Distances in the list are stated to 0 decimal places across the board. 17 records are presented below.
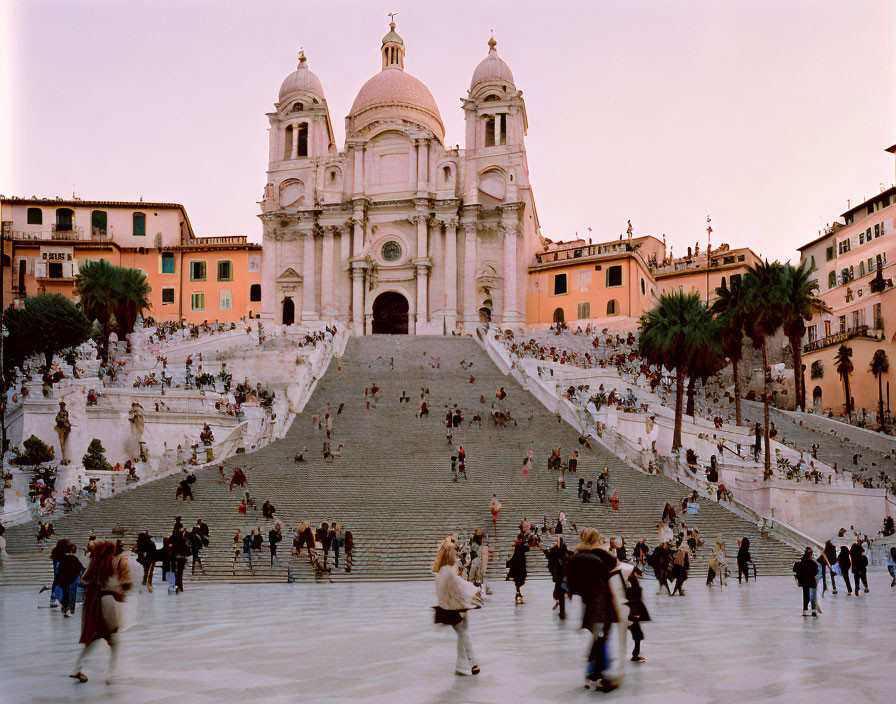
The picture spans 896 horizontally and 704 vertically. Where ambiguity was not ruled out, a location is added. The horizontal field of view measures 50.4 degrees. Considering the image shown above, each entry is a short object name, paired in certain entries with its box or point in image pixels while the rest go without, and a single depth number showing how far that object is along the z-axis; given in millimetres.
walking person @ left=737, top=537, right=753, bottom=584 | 19250
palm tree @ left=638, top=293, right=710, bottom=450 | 36281
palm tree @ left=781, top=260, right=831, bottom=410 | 43031
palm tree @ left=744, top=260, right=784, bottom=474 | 42906
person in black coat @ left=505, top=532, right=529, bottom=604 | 14609
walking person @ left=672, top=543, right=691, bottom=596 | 16094
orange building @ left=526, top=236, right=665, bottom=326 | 61656
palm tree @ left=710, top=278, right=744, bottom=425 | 44344
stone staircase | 20984
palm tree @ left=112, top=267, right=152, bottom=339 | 48156
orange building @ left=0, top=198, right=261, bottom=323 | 63906
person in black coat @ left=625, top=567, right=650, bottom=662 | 8977
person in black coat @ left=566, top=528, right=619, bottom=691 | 7676
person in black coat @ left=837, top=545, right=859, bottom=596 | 16641
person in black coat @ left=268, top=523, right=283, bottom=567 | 19500
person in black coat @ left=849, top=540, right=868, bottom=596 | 16969
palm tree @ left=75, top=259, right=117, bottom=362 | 47562
